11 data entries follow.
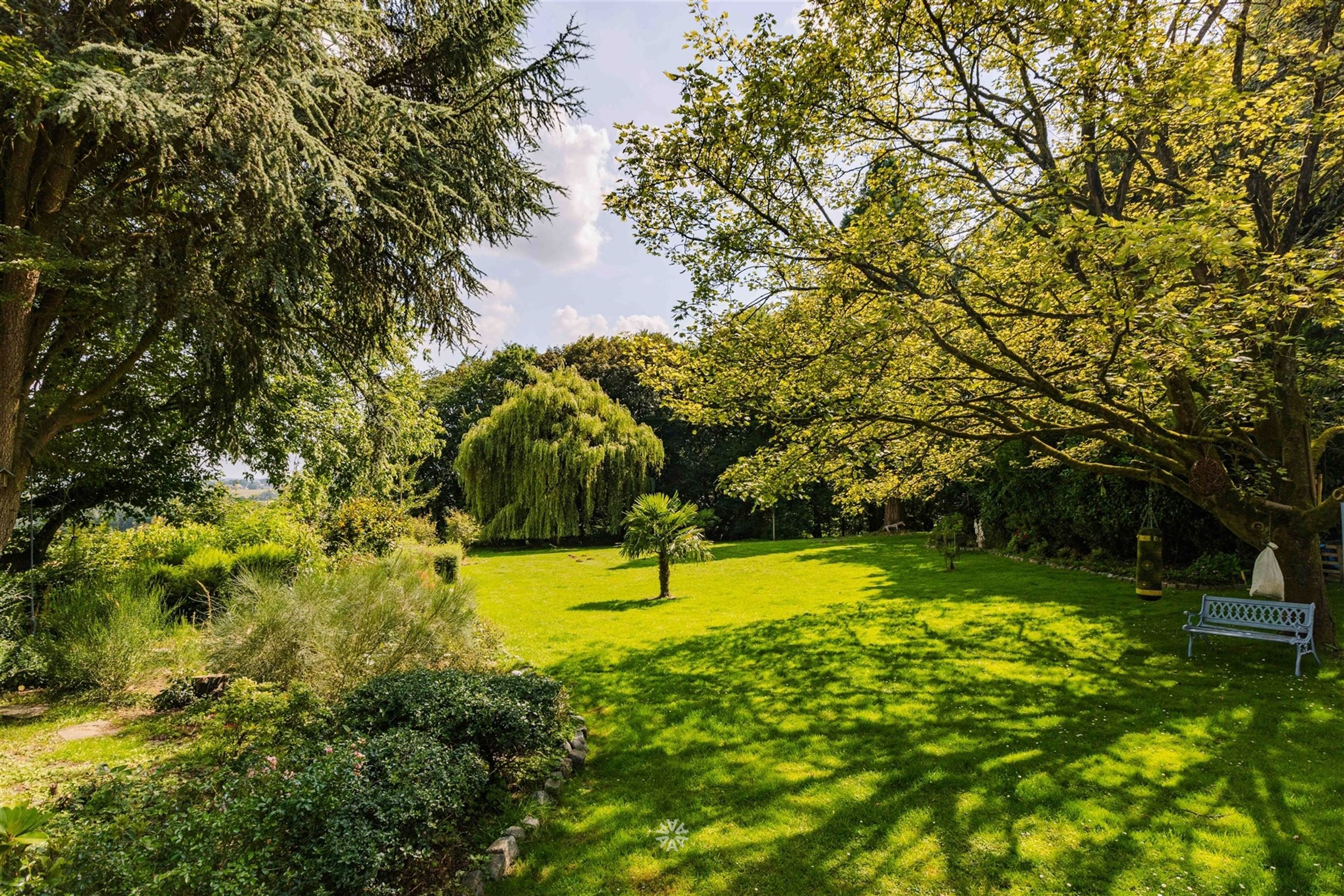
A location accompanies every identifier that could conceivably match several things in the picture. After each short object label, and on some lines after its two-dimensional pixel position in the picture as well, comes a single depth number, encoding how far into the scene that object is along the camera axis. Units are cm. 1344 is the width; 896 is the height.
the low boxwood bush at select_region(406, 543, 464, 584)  1181
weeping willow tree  2173
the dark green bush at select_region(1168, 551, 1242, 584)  998
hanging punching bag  867
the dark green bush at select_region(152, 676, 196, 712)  542
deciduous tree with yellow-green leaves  491
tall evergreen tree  410
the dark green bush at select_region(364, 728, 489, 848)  299
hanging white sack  631
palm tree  1149
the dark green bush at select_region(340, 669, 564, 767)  399
